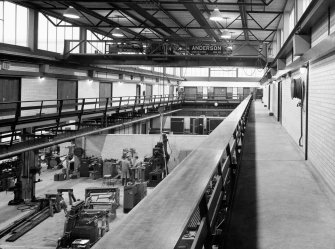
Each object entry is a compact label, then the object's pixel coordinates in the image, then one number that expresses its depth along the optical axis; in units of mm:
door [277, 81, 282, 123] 13638
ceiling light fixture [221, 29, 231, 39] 16609
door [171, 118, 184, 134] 31625
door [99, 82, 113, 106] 23569
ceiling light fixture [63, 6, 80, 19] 11938
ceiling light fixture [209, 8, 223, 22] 12312
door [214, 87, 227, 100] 45312
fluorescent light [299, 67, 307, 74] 6889
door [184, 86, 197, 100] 45972
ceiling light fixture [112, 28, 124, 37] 18512
